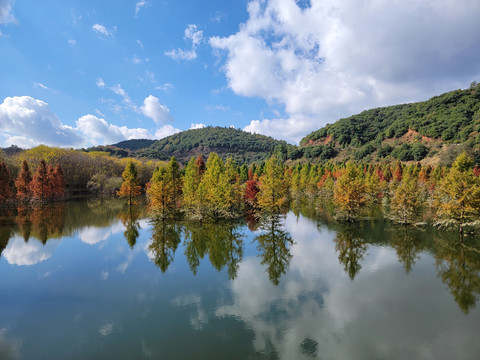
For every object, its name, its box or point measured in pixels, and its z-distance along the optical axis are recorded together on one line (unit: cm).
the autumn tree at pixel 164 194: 4441
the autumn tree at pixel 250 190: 6068
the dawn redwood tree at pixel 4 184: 4809
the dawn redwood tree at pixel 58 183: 6944
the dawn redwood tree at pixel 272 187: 3994
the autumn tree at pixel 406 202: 4028
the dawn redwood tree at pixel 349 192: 4197
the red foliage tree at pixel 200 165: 6069
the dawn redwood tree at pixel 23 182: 6210
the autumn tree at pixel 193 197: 4331
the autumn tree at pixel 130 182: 5925
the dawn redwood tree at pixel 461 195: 3234
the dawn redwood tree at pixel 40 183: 6316
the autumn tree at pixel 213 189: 4434
